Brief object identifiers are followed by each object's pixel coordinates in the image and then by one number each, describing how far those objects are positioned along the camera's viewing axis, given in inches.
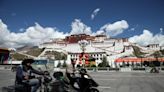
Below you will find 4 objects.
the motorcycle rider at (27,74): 132.9
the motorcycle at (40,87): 126.0
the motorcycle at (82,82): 159.7
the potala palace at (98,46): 2683.9
